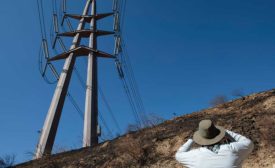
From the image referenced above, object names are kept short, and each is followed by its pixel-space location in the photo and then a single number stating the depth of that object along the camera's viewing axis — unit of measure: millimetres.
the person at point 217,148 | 2074
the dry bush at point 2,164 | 8356
